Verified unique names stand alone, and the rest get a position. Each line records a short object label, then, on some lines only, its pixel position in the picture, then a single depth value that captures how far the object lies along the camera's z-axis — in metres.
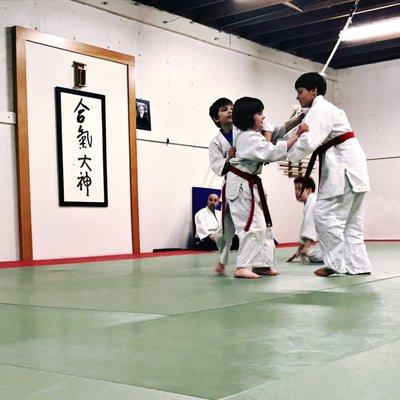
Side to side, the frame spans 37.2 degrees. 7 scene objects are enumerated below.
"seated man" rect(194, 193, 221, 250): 8.51
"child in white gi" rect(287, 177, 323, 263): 5.65
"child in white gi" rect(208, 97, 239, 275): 4.37
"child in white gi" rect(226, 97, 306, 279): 4.07
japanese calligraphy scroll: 7.40
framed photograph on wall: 8.54
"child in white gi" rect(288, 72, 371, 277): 4.05
